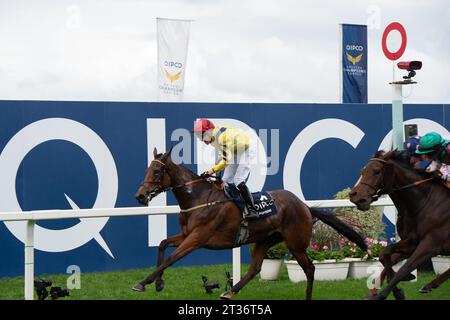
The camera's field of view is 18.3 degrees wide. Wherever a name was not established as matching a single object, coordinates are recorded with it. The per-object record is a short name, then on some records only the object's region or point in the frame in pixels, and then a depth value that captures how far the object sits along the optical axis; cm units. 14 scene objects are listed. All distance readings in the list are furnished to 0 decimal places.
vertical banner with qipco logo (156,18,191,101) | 2749
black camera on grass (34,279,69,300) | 1339
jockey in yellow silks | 1383
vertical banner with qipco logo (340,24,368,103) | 3307
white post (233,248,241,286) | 1544
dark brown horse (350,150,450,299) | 1281
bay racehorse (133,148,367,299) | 1357
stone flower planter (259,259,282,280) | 1726
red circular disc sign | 1511
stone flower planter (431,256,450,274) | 1774
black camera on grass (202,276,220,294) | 1514
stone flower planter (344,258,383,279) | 1723
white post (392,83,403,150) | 1600
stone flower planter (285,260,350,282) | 1674
